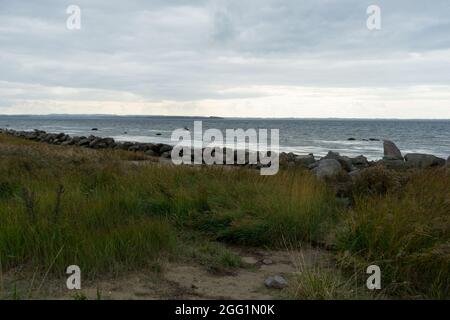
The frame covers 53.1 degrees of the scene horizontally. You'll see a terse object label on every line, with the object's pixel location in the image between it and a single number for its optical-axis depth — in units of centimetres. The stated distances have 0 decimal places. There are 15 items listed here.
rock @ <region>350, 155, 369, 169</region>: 1989
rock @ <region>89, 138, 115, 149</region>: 3093
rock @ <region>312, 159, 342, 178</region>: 1020
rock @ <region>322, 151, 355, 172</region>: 1481
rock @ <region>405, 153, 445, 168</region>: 1765
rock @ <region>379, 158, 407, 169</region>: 1511
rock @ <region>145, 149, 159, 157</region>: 2498
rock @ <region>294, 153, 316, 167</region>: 1807
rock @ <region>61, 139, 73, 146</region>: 3438
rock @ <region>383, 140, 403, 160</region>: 2330
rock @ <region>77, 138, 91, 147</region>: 3227
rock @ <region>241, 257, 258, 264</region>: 529
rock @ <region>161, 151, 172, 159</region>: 2353
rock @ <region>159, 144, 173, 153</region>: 2641
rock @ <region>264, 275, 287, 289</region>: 439
